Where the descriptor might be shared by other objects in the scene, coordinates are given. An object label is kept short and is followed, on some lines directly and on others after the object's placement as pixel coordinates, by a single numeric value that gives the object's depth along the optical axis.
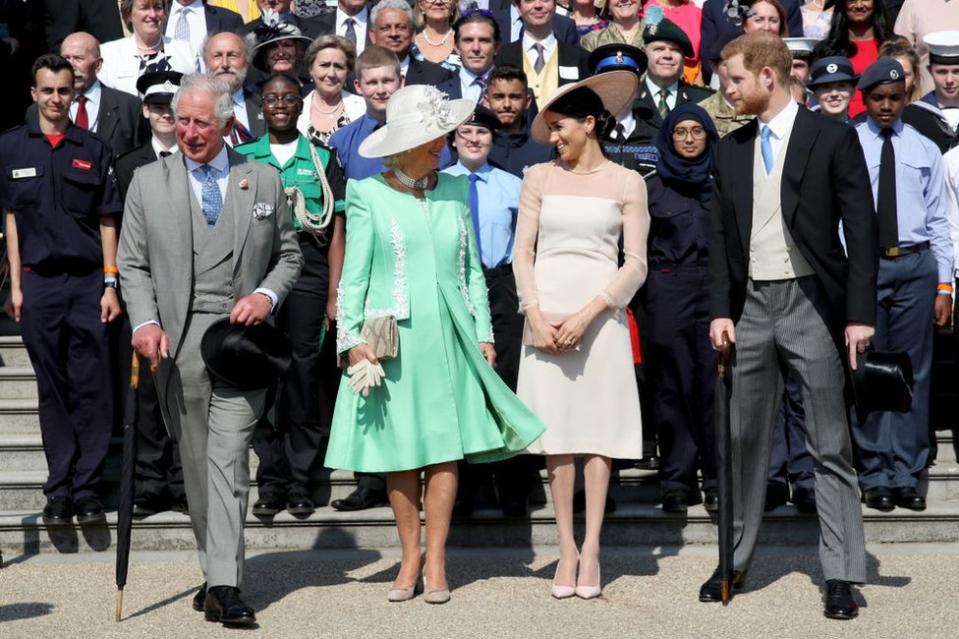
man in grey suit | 6.46
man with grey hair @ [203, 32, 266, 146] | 9.21
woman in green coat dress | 6.72
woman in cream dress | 6.95
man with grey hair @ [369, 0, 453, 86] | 9.89
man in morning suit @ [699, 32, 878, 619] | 6.50
